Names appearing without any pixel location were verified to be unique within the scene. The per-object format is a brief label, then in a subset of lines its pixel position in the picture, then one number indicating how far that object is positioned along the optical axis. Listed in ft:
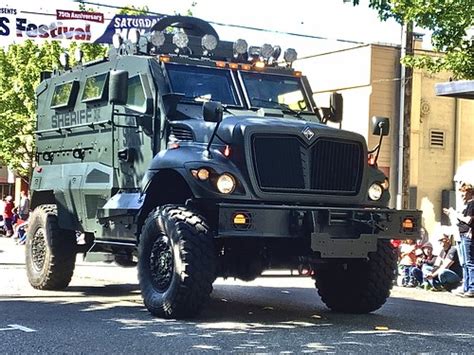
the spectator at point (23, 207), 93.80
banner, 72.18
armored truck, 28.43
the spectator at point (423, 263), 45.52
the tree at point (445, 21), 45.06
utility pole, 58.95
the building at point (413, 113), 77.51
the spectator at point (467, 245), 39.86
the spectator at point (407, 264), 45.83
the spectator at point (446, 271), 42.78
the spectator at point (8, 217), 97.45
